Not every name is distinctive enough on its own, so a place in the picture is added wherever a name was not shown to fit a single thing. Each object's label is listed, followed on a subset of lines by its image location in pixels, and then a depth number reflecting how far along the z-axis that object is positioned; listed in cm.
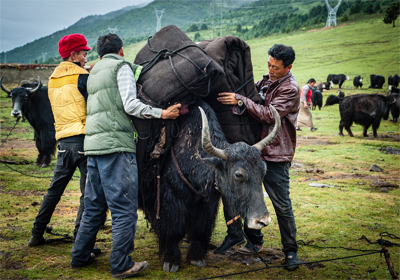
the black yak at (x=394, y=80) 2067
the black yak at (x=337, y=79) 2628
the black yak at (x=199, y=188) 262
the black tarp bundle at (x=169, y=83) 290
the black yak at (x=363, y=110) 1099
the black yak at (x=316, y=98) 1822
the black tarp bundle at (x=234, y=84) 321
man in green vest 268
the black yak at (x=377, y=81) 2384
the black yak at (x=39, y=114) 733
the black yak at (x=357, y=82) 2431
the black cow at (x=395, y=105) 1275
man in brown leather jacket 309
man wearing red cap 310
